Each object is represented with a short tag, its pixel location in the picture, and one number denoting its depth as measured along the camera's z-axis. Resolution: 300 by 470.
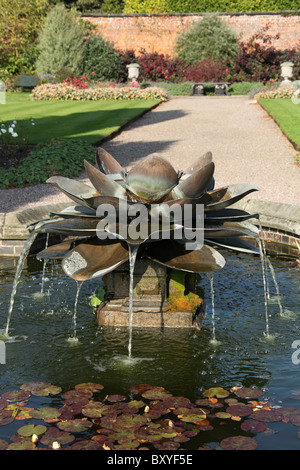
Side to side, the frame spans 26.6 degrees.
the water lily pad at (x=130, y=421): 3.35
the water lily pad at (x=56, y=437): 3.19
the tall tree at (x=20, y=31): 29.52
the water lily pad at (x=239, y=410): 3.48
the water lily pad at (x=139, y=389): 3.74
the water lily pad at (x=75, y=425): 3.31
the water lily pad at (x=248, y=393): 3.68
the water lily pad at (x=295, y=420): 3.37
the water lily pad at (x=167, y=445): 3.13
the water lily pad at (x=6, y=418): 3.39
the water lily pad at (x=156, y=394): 3.67
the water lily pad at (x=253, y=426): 3.31
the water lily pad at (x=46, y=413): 3.44
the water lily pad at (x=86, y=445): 3.12
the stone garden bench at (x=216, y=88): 27.16
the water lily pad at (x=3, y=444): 3.13
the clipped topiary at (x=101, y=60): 28.86
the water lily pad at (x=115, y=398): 3.64
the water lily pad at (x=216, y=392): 3.69
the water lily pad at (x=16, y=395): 3.65
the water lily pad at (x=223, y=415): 3.44
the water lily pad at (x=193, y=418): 3.39
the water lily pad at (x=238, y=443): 3.14
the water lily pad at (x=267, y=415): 3.41
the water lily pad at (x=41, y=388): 3.72
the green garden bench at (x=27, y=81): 26.28
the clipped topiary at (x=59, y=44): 27.06
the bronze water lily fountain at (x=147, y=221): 4.23
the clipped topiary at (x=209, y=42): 30.36
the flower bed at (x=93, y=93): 23.27
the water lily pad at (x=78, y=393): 3.69
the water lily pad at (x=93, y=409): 3.46
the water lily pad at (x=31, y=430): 3.28
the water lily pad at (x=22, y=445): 3.13
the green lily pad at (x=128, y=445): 3.13
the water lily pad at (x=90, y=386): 3.79
